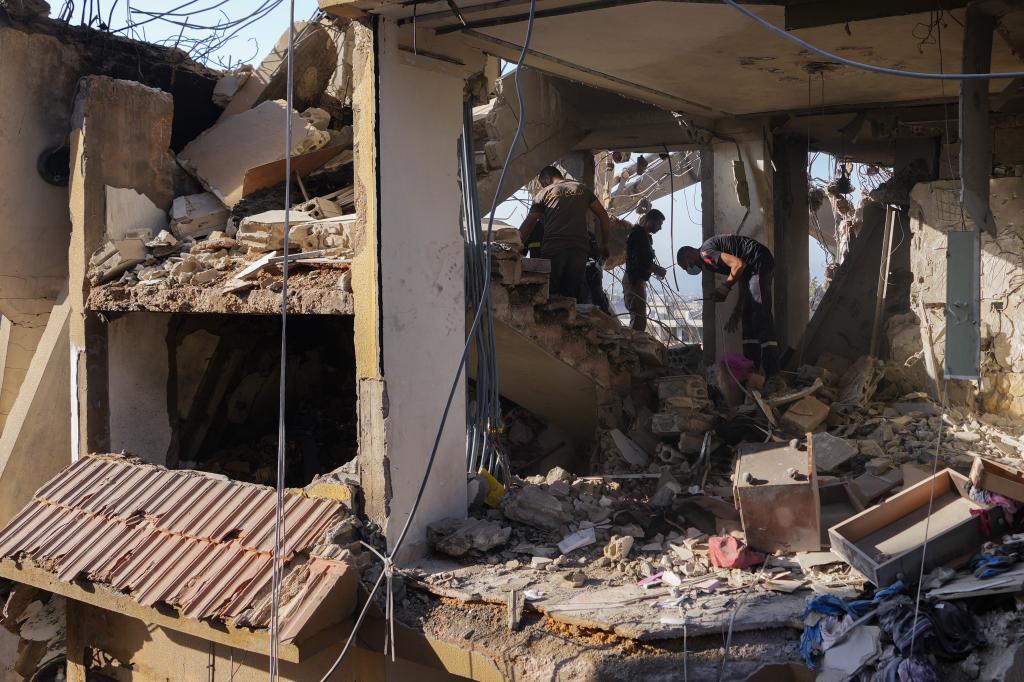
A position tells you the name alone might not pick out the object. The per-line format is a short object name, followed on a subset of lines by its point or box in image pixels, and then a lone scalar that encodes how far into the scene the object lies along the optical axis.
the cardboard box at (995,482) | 4.71
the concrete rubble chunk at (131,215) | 7.53
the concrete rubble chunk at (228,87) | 8.95
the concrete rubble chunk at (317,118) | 8.30
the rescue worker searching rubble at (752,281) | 9.10
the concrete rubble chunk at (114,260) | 7.23
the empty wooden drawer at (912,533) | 4.51
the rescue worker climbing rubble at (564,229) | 9.13
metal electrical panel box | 4.82
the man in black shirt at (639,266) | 11.22
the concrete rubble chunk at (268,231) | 6.26
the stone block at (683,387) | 8.06
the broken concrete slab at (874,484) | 5.96
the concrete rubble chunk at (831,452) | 6.71
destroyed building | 4.84
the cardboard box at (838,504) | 5.73
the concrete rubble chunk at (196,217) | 7.66
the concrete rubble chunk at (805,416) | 7.55
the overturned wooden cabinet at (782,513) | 5.36
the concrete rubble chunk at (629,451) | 8.00
